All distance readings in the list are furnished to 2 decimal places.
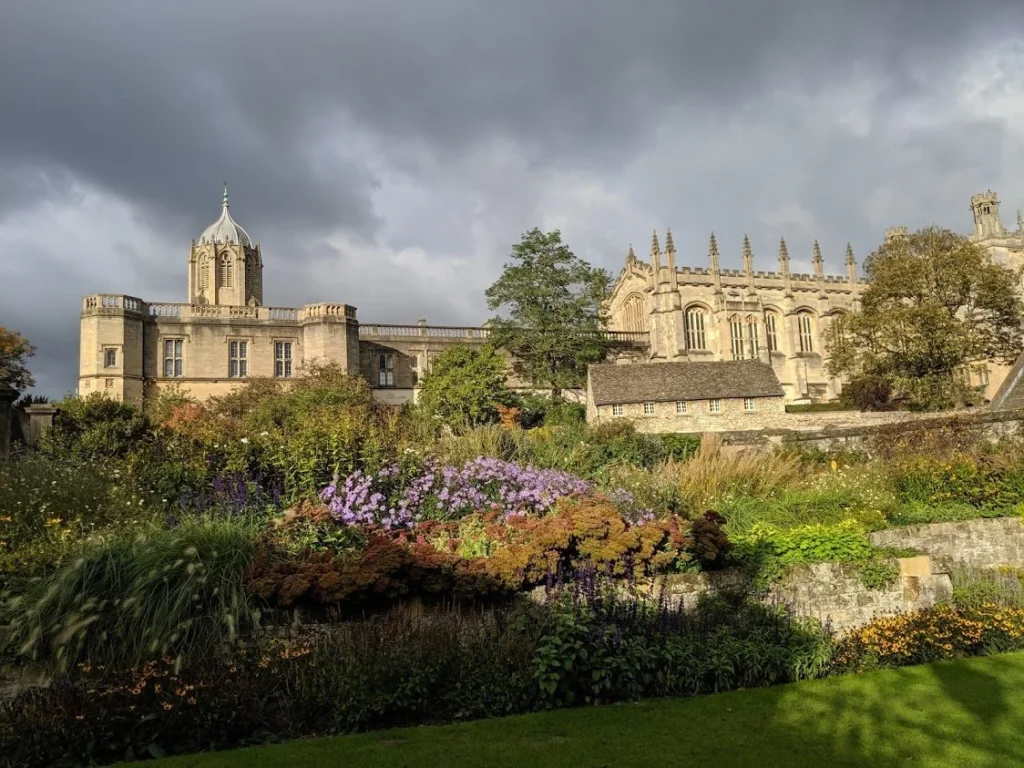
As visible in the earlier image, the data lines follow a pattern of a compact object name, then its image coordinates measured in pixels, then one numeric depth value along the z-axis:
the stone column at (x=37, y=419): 18.44
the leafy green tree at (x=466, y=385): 34.66
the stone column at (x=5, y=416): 10.97
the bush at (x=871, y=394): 36.42
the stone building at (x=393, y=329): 40.56
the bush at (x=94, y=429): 13.76
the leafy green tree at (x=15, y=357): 36.62
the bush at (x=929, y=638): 7.07
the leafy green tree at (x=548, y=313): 42.31
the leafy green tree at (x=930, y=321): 31.48
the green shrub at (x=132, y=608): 6.04
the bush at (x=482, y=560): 6.71
